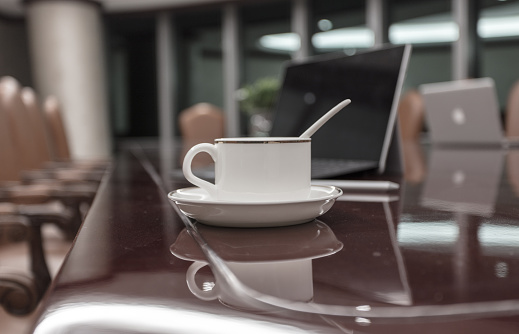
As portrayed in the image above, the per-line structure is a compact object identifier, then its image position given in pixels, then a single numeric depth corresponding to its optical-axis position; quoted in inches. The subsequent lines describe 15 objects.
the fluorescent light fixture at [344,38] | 224.2
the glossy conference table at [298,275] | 8.4
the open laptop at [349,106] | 34.0
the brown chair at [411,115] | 130.4
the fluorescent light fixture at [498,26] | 186.1
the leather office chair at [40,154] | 66.6
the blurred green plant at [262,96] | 114.6
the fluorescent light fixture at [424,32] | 203.3
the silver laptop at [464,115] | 70.1
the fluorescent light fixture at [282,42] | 242.4
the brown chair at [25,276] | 31.9
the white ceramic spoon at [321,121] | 18.2
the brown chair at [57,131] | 108.0
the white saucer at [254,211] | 14.5
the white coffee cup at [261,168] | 16.8
